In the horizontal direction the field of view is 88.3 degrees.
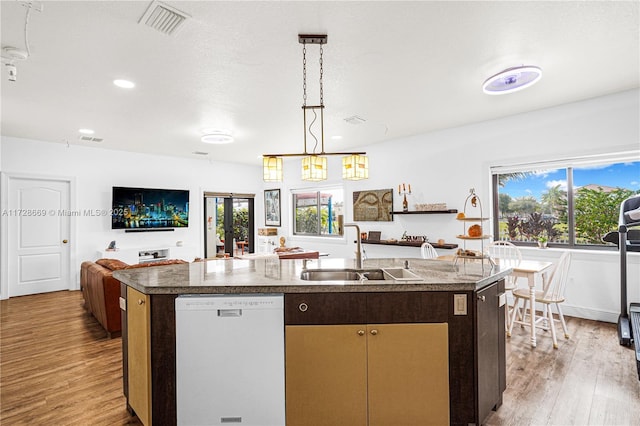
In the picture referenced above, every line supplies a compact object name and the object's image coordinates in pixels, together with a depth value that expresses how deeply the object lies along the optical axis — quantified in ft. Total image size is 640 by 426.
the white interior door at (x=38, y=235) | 17.89
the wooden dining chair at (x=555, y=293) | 10.77
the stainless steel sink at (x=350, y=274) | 7.72
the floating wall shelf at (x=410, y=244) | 16.83
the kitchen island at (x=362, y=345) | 6.06
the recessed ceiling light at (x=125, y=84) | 10.64
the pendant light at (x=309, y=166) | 8.99
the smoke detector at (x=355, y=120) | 14.74
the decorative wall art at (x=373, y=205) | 19.84
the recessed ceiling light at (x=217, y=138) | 17.30
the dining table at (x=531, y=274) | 10.55
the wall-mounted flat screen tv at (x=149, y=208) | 20.86
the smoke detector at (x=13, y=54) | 8.06
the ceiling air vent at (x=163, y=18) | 6.89
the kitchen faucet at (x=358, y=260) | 7.91
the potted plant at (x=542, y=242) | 14.38
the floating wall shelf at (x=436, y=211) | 16.63
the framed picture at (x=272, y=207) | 27.86
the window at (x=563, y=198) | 13.23
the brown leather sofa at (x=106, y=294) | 11.66
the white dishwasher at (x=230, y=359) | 6.06
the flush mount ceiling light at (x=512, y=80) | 9.93
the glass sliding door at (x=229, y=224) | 26.71
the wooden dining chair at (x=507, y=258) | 11.69
